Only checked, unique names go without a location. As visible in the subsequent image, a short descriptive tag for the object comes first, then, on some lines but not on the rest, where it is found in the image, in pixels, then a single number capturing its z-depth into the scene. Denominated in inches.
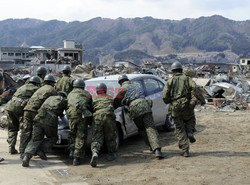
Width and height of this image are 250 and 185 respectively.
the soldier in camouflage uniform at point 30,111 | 286.0
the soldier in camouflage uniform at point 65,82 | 358.9
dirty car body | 302.9
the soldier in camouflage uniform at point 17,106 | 300.4
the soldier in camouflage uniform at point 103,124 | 274.0
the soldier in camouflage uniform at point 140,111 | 282.5
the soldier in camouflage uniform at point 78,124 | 272.8
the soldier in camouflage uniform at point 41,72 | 338.6
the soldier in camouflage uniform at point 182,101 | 278.4
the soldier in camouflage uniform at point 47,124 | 277.5
